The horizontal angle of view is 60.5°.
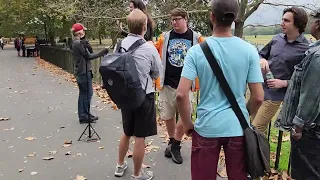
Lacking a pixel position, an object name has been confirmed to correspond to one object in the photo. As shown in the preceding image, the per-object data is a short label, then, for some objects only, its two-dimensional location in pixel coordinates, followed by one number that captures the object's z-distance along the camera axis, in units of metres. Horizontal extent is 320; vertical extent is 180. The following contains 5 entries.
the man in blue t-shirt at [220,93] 1.89
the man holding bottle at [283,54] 2.73
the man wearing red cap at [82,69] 4.76
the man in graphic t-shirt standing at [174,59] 3.33
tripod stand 4.39
